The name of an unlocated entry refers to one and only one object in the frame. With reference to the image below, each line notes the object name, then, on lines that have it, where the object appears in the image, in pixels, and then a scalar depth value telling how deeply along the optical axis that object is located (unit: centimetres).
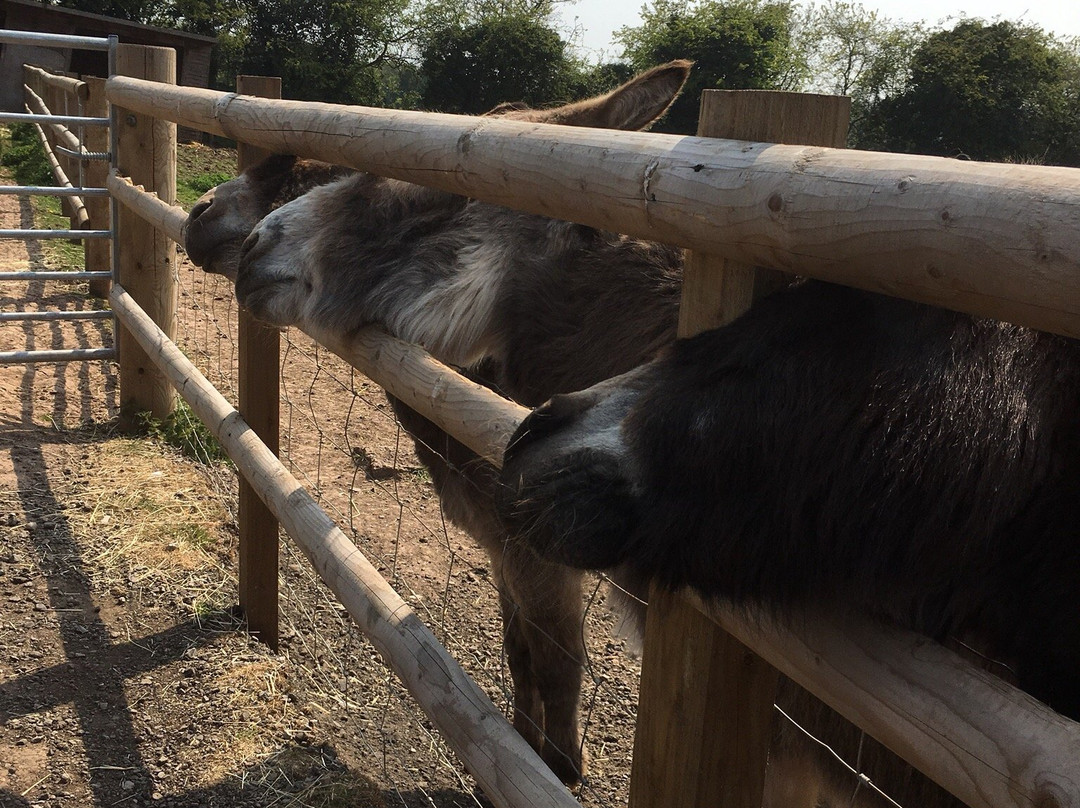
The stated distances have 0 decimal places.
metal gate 515
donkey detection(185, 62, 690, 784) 203
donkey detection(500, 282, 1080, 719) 117
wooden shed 2011
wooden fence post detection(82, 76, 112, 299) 613
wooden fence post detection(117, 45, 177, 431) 494
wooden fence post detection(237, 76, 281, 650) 327
